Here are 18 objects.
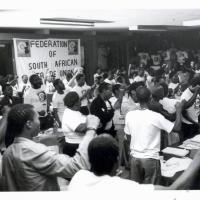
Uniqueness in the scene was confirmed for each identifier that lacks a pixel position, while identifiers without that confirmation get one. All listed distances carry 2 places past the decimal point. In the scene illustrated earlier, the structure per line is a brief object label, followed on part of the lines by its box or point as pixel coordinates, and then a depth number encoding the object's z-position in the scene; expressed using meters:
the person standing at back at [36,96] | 5.73
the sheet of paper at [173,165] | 2.94
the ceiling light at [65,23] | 6.47
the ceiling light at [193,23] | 7.02
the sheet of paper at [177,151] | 3.33
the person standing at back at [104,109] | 4.85
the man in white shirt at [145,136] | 3.22
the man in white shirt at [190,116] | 4.63
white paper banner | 8.48
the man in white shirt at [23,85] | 7.78
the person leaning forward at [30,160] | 1.87
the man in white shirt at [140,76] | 9.78
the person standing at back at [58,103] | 5.75
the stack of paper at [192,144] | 3.58
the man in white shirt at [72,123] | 3.77
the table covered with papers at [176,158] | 2.93
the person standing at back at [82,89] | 6.62
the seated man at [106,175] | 1.52
